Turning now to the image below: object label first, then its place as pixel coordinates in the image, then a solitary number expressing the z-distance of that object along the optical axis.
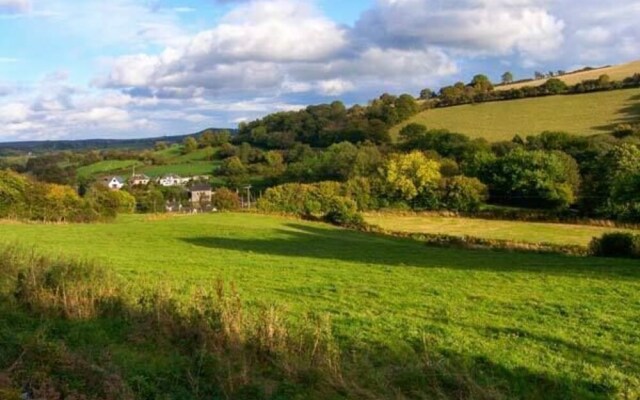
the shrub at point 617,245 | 30.38
